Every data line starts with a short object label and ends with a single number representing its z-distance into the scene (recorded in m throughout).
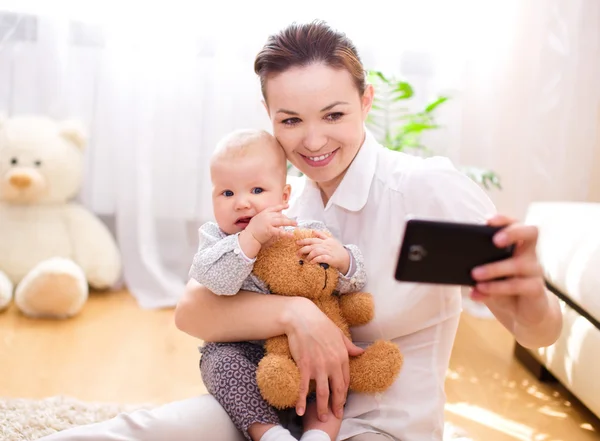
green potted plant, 2.37
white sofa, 1.73
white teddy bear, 2.50
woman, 1.10
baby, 1.09
